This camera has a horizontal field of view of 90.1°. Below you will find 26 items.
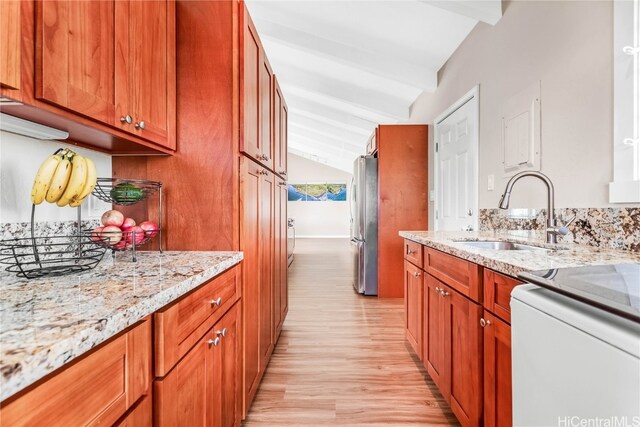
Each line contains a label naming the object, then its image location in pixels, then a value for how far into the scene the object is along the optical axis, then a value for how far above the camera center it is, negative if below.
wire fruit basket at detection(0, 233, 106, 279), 0.86 -0.15
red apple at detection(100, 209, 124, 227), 1.18 -0.02
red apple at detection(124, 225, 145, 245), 1.11 -0.08
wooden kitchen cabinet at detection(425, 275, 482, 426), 1.20 -0.60
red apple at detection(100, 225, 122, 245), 1.07 -0.08
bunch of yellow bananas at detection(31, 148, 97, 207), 0.93 +0.10
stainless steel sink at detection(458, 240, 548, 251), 1.60 -0.17
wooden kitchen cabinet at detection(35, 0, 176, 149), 0.78 +0.45
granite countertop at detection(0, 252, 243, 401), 0.42 -0.18
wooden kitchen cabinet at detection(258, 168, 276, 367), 1.74 -0.29
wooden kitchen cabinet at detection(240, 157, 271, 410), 1.40 -0.27
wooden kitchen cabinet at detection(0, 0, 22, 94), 0.66 +0.35
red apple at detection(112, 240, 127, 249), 1.12 -0.11
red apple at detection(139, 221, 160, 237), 1.23 -0.06
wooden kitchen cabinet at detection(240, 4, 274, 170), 1.39 +0.58
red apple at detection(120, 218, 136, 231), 1.22 -0.04
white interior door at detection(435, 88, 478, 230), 2.57 +0.42
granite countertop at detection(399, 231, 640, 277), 0.94 -0.15
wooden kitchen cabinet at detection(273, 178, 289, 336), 2.21 -0.36
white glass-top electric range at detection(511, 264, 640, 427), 0.48 -0.24
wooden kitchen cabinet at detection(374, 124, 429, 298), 3.61 +0.23
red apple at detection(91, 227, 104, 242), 1.06 -0.08
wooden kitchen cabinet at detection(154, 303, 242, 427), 0.75 -0.49
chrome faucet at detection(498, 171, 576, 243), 1.41 +0.03
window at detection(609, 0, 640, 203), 1.21 +0.43
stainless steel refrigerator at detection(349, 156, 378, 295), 3.80 -0.13
